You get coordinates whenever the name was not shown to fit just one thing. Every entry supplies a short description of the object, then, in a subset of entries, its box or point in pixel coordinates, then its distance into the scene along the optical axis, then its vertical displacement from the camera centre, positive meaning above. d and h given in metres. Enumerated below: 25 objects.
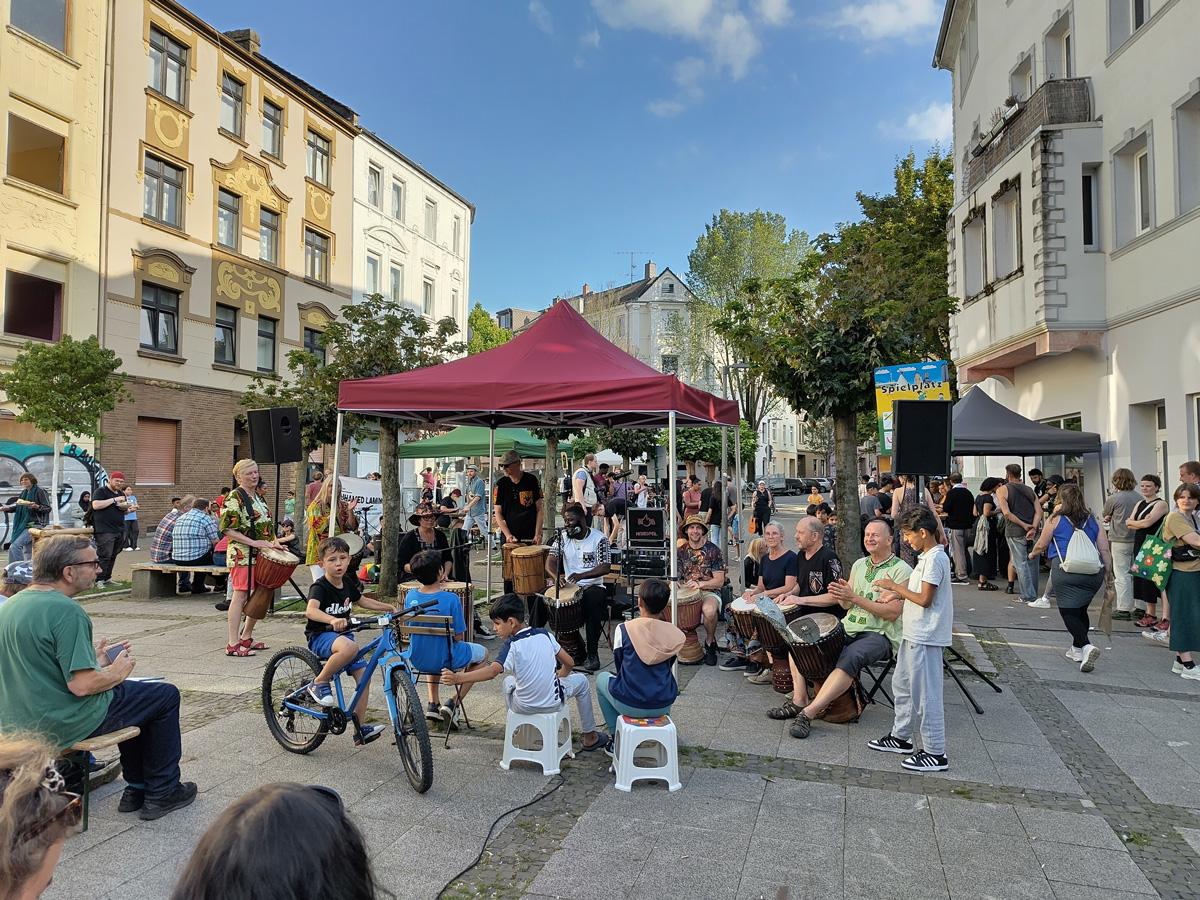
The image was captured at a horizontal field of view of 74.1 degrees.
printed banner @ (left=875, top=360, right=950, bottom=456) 8.70 +1.10
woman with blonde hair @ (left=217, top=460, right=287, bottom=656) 7.88 -0.58
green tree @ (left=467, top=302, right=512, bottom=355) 46.88 +9.53
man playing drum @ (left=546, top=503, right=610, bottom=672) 7.67 -0.85
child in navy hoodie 4.78 -1.13
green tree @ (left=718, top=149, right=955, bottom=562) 10.98 +2.09
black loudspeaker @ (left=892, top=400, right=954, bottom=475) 6.71 +0.41
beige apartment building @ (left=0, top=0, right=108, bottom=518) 17.92 +7.10
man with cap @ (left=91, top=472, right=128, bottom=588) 12.13 -0.61
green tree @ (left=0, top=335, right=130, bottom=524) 14.92 +1.80
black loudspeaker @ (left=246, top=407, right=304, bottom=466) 10.40 +0.60
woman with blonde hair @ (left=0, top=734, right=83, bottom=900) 1.29 -0.57
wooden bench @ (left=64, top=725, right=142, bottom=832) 3.79 -1.28
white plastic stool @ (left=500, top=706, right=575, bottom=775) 4.88 -1.64
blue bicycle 4.53 -1.39
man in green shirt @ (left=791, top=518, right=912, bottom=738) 5.68 -1.04
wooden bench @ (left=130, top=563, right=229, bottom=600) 11.22 -1.37
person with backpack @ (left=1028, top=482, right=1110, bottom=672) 7.32 -0.72
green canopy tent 17.02 +0.81
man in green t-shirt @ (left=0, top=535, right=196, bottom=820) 3.67 -0.83
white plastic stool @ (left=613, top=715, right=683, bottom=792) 4.64 -1.60
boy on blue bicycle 4.95 -0.89
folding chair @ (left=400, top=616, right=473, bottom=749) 5.12 -0.94
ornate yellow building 20.66 +7.13
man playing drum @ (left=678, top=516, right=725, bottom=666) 7.91 -0.88
